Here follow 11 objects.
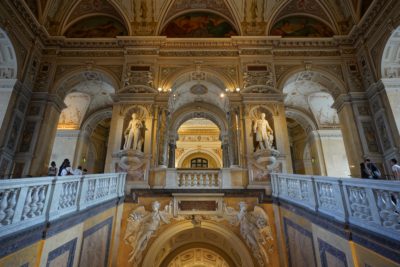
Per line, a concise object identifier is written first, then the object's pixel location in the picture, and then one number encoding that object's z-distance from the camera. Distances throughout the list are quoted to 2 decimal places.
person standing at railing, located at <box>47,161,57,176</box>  6.65
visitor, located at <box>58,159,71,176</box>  6.31
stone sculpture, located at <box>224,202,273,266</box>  6.87
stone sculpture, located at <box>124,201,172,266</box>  6.87
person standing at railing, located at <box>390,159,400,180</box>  5.41
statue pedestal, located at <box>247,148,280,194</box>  7.95
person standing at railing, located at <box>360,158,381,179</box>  6.17
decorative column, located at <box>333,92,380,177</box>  8.34
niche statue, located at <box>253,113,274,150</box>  8.22
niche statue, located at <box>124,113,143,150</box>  8.09
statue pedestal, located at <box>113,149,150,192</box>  7.87
